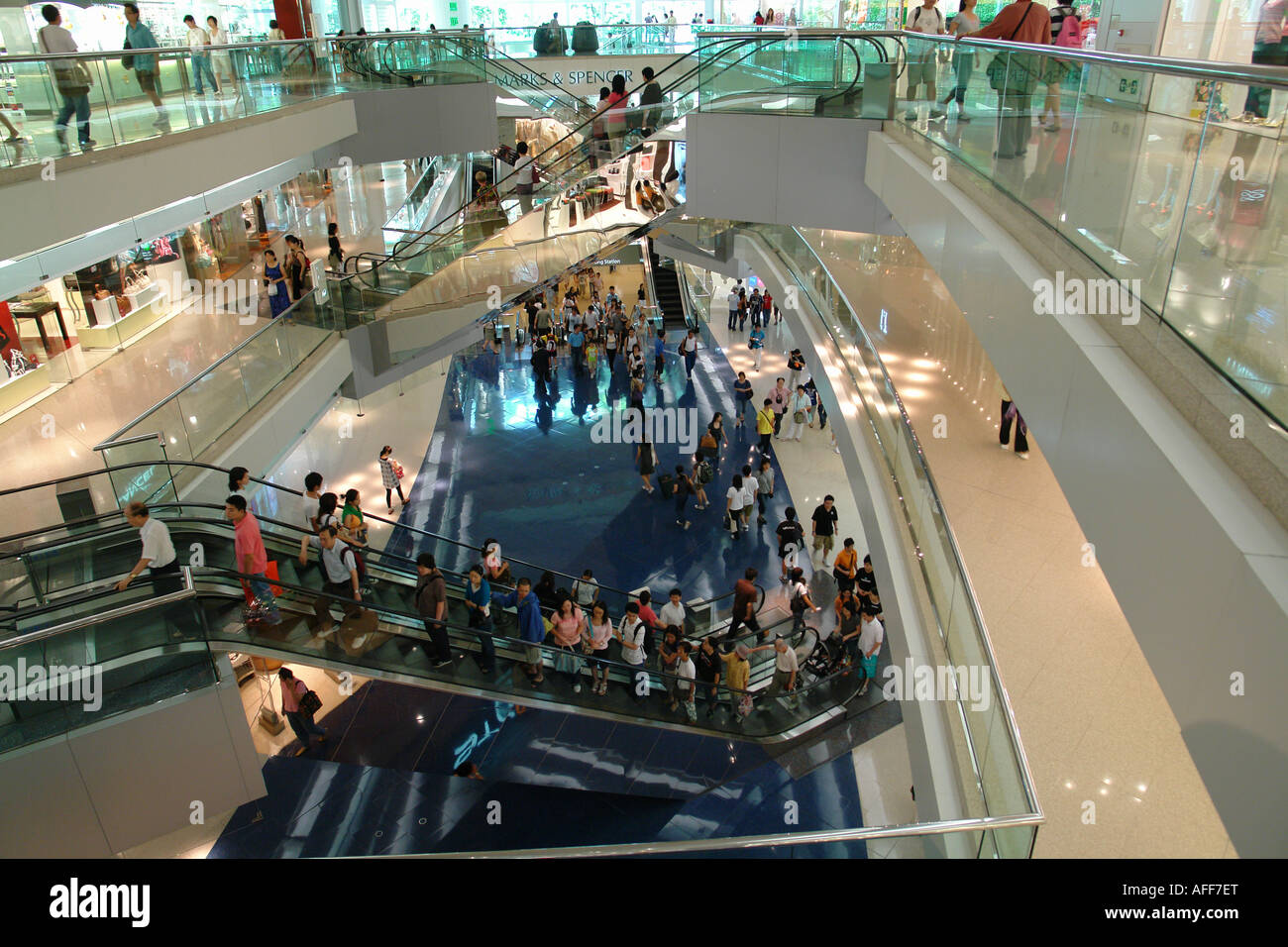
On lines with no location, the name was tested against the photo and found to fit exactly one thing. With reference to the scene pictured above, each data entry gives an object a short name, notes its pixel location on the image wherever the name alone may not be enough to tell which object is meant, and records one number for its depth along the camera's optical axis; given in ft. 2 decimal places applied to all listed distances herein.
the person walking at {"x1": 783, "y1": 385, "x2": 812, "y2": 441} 54.29
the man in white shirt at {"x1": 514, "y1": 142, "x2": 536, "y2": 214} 43.50
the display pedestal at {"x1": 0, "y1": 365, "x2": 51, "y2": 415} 35.32
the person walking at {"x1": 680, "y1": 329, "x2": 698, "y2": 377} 64.34
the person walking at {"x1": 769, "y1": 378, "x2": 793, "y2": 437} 51.63
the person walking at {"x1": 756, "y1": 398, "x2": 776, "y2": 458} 50.19
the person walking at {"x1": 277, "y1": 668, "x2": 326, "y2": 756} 35.19
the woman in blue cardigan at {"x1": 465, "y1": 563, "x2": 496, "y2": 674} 28.63
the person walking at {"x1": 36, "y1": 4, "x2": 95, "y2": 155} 23.03
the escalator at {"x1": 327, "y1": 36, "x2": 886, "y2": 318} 35.58
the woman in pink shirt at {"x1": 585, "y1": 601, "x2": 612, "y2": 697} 30.45
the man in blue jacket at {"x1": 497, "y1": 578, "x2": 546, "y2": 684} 28.50
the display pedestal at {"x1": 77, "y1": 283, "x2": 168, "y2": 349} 43.09
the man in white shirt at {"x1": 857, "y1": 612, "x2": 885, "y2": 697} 31.04
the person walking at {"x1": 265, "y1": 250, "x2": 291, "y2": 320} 38.42
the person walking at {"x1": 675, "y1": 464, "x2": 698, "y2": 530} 46.68
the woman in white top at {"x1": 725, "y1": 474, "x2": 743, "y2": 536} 43.96
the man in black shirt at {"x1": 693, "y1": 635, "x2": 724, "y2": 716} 32.60
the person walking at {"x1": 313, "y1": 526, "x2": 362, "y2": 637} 24.26
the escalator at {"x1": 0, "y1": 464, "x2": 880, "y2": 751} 19.47
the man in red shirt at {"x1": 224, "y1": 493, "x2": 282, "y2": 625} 22.09
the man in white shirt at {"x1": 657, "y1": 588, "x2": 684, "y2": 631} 33.65
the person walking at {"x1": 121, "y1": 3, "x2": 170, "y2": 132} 26.78
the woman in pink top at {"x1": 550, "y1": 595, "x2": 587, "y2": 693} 29.71
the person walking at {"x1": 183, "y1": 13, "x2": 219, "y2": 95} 30.19
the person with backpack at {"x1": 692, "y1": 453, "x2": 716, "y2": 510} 47.80
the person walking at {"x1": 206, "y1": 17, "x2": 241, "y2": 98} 31.78
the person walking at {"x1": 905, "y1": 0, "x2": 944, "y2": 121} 23.99
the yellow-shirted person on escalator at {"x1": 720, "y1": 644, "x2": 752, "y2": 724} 32.40
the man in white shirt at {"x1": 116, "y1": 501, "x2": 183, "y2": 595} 20.51
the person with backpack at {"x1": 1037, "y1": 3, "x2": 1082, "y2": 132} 23.22
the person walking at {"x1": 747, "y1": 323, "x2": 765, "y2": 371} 70.44
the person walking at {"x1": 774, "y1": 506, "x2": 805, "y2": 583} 39.50
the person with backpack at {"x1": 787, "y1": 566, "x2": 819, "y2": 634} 34.53
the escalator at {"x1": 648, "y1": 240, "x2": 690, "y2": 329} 78.89
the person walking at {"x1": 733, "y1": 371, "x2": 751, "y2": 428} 56.80
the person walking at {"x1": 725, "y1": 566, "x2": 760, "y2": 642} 33.99
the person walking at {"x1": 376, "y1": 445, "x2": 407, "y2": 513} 47.67
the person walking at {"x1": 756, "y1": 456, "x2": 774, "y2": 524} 46.98
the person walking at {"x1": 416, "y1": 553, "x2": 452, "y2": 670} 25.98
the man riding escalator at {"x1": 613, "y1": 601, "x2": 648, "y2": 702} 31.32
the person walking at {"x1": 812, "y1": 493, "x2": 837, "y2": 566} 39.34
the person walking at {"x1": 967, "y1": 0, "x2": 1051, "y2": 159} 15.90
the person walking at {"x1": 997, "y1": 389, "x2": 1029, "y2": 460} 29.94
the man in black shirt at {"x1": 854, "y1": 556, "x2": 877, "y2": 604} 33.96
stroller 33.04
